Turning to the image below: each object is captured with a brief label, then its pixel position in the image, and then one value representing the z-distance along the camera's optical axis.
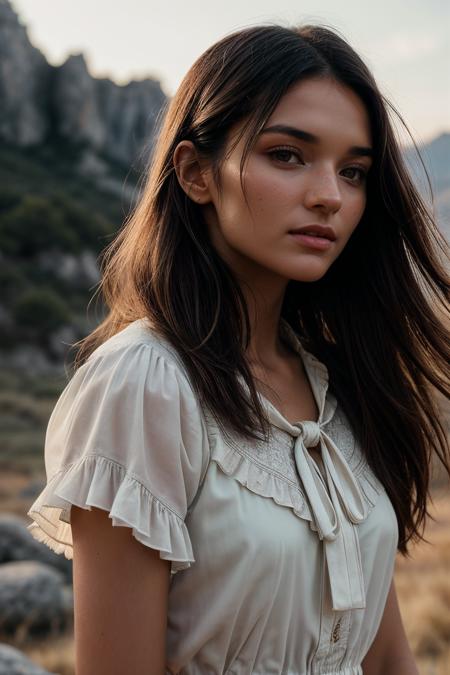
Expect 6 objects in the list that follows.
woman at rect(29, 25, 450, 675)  1.59
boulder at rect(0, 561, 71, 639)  5.58
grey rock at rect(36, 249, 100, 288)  29.80
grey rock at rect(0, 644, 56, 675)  3.11
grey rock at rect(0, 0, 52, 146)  44.75
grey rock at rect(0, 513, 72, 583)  6.91
